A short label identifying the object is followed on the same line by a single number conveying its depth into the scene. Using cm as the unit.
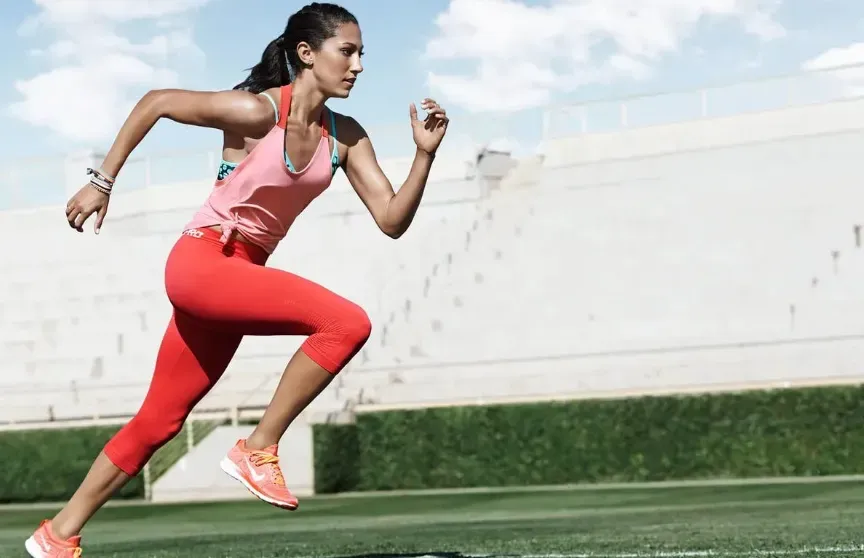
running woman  568
